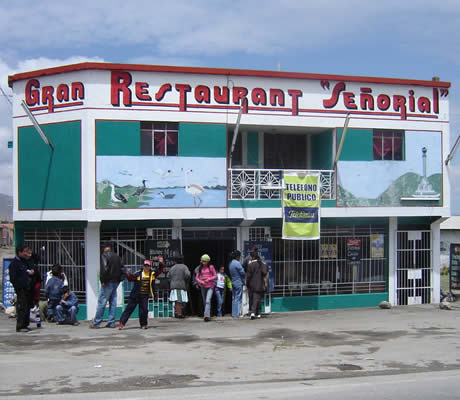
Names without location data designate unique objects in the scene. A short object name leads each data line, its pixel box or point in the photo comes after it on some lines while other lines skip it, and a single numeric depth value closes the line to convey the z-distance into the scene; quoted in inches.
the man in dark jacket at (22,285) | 497.7
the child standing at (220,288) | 623.0
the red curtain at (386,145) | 680.4
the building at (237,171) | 604.1
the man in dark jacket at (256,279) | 612.1
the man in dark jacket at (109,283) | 539.8
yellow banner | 637.9
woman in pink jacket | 604.4
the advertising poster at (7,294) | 650.8
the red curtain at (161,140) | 617.3
